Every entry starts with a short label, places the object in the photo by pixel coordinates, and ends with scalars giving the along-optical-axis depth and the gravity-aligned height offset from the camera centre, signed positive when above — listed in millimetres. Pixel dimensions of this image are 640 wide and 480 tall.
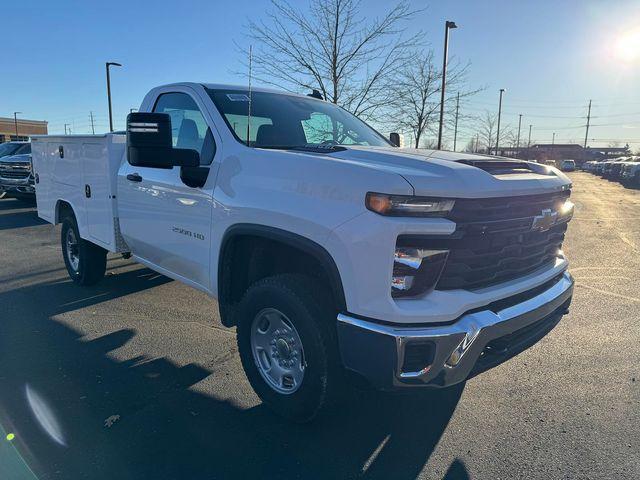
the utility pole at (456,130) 17878 +813
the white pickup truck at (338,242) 2355 -512
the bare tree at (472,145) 43253 +503
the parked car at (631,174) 27891 -1226
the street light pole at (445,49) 14984 +3068
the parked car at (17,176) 13938 -929
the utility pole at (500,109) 35938 +3078
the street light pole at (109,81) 28125 +3606
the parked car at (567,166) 49603 -1437
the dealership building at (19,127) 65625 +2183
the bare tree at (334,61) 11938 +2120
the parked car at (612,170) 34719 -1256
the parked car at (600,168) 40581 -1364
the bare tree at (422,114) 16203 +1211
